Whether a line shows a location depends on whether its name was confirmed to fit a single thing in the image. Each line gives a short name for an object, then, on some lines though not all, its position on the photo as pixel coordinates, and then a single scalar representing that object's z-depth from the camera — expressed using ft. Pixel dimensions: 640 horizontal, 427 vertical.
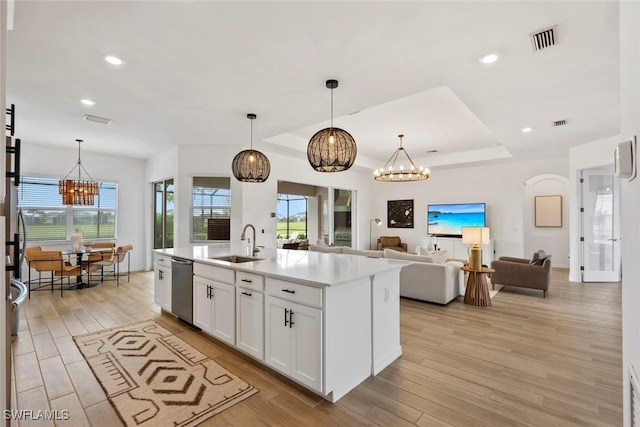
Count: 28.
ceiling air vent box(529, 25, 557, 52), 7.73
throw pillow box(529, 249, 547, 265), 16.99
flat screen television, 26.04
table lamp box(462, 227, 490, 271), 14.29
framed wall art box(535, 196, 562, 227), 25.52
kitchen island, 7.25
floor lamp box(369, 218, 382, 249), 29.84
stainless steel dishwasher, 11.64
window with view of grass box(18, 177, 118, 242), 20.01
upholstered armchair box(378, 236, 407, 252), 29.89
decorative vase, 18.56
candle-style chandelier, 19.72
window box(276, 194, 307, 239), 30.48
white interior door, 20.11
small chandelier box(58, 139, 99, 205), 18.13
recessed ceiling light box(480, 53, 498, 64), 8.81
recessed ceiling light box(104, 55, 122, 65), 9.11
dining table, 17.80
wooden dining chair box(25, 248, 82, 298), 16.24
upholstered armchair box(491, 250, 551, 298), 16.51
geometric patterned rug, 6.92
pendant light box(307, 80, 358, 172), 9.59
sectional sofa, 14.74
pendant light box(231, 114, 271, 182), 12.84
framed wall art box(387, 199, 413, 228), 30.48
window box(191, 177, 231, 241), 21.06
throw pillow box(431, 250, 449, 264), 16.35
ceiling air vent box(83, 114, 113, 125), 14.53
